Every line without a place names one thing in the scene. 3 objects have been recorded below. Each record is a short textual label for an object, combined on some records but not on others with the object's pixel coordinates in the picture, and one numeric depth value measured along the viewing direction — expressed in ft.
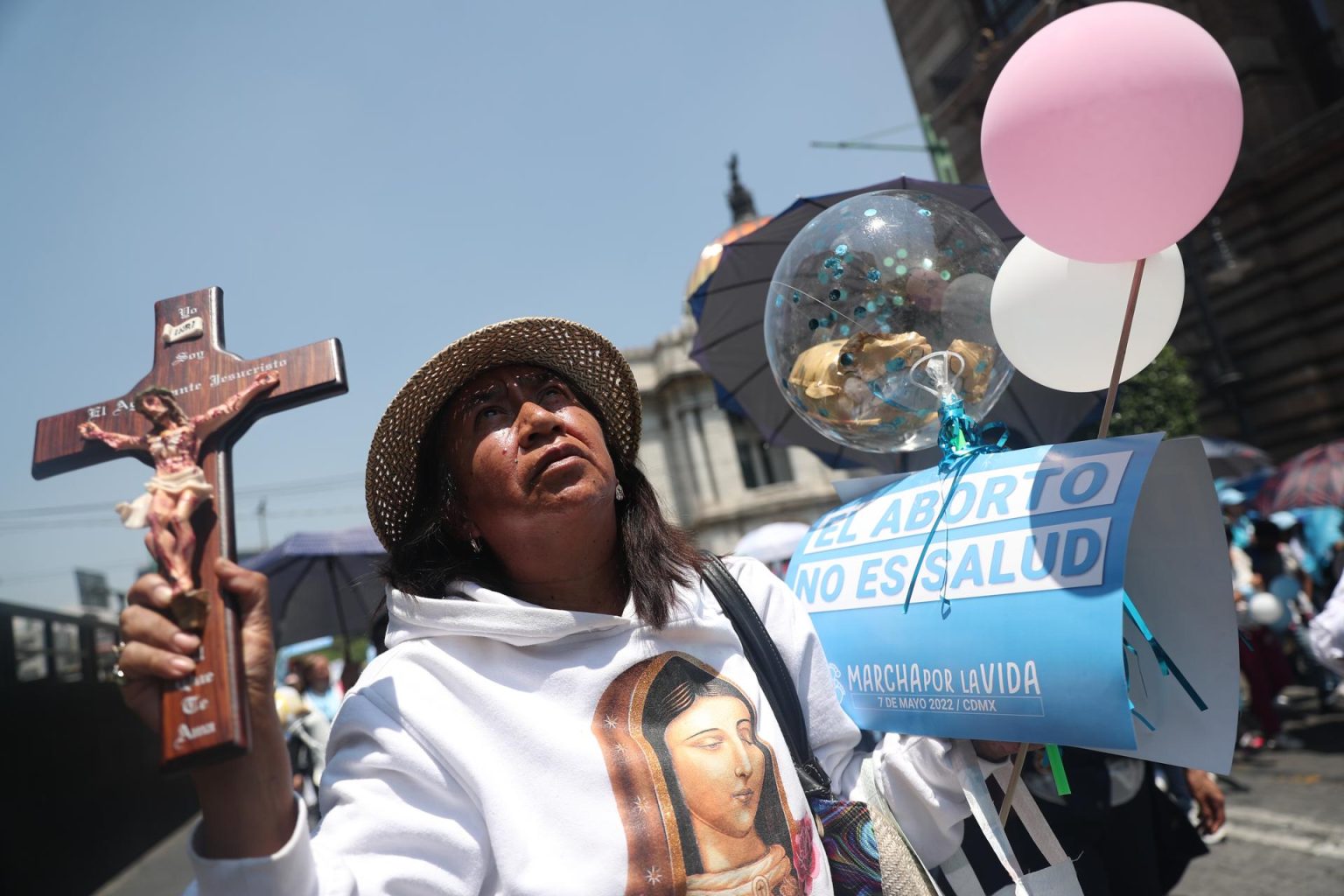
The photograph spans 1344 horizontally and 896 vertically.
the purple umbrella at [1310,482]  24.73
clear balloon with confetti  6.30
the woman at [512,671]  3.77
